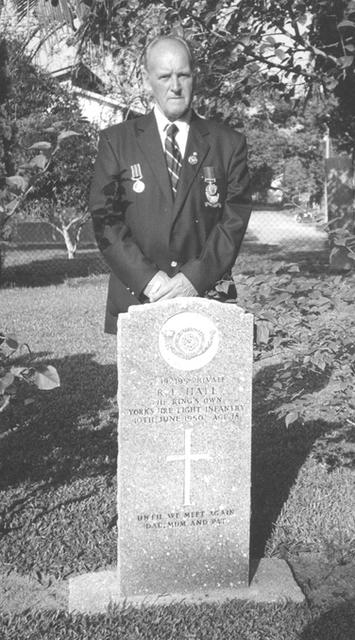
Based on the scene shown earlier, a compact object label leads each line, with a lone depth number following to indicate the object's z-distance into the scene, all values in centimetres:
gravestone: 302
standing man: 321
